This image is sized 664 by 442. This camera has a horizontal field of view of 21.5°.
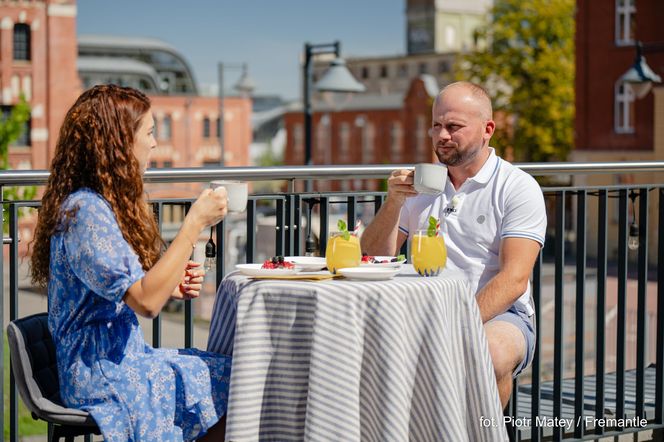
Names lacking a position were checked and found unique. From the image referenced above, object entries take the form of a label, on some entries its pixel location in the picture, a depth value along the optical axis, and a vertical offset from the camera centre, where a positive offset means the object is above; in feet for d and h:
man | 22.69 -0.82
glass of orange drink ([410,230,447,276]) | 20.88 -1.18
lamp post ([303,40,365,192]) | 87.21 +3.98
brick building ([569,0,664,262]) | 227.22 +9.54
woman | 18.36 -1.21
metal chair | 18.49 -2.38
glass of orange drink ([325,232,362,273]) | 20.88 -1.13
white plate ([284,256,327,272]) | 21.35 -1.31
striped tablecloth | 18.97 -2.22
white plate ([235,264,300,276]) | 20.23 -1.33
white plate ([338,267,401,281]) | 19.82 -1.32
